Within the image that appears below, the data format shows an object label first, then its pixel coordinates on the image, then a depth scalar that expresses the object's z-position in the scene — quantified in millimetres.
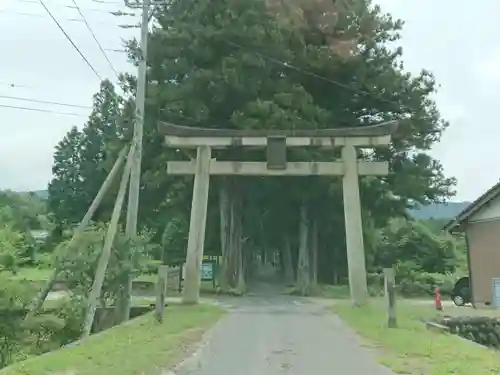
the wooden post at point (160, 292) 16266
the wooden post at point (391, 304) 15515
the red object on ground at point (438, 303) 24042
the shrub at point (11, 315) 12000
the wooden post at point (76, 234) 13305
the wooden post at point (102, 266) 13828
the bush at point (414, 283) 38775
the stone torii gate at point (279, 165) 22188
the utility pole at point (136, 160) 17375
